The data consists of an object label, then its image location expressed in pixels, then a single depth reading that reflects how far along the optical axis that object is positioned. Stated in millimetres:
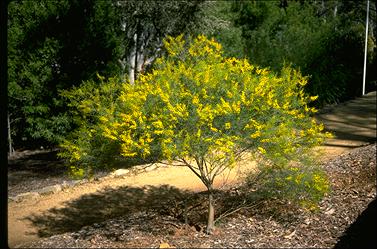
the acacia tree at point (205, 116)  6084
